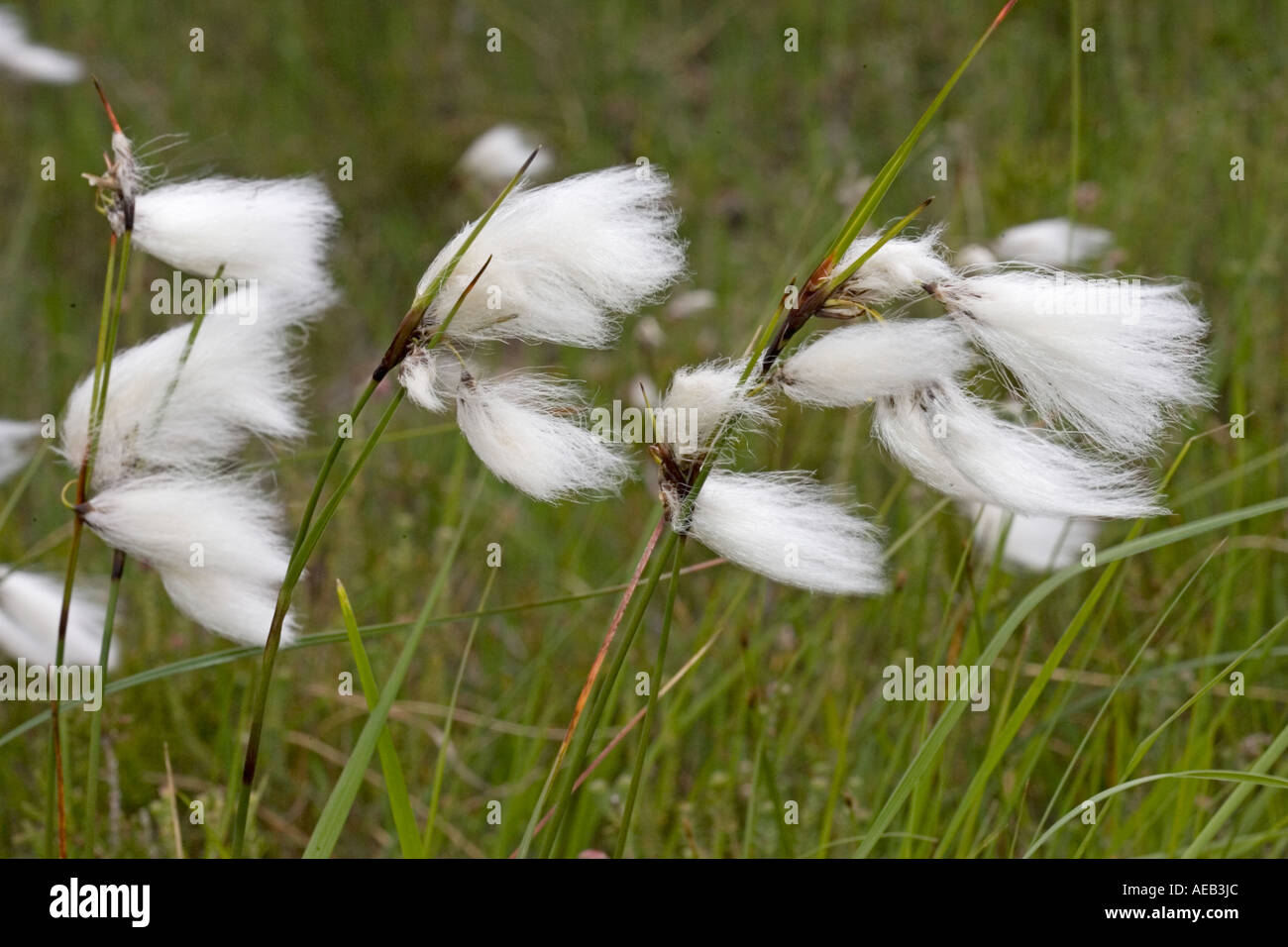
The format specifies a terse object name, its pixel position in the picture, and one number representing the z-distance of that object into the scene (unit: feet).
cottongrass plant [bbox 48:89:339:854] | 4.57
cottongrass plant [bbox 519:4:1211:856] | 4.48
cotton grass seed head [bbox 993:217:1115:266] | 5.08
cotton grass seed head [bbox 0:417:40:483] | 4.74
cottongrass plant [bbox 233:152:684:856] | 4.50
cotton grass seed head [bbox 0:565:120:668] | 4.79
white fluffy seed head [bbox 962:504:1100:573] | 5.04
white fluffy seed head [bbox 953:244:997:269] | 4.75
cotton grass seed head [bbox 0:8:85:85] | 5.08
